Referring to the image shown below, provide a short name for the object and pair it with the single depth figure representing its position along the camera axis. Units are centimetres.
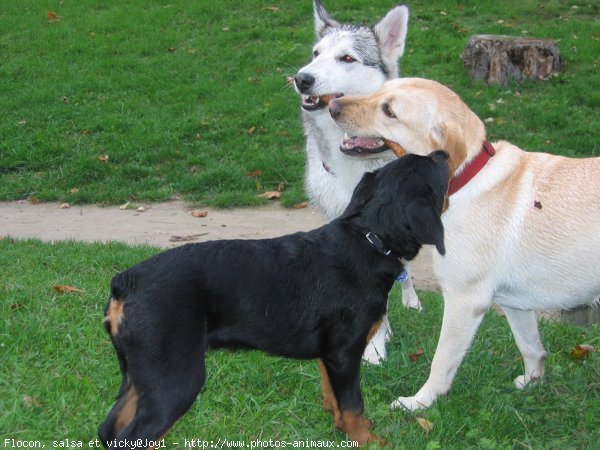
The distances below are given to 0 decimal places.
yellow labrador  374
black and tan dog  307
